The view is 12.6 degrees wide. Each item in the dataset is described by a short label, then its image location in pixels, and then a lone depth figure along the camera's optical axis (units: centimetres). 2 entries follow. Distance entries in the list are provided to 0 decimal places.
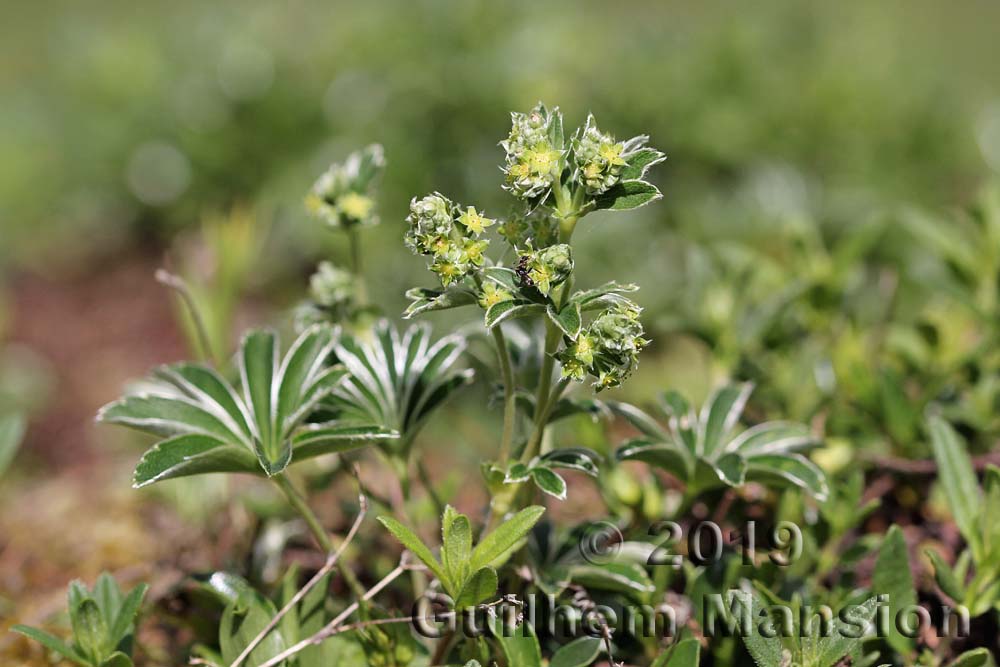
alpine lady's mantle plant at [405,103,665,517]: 61
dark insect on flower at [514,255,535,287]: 61
